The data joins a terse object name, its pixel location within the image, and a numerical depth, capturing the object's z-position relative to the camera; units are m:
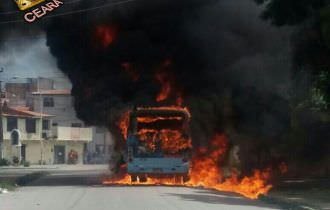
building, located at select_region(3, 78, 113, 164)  82.69
